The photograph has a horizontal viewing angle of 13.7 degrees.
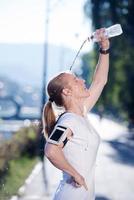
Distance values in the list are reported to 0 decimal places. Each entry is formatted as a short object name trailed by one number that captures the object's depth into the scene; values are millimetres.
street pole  20303
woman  2865
